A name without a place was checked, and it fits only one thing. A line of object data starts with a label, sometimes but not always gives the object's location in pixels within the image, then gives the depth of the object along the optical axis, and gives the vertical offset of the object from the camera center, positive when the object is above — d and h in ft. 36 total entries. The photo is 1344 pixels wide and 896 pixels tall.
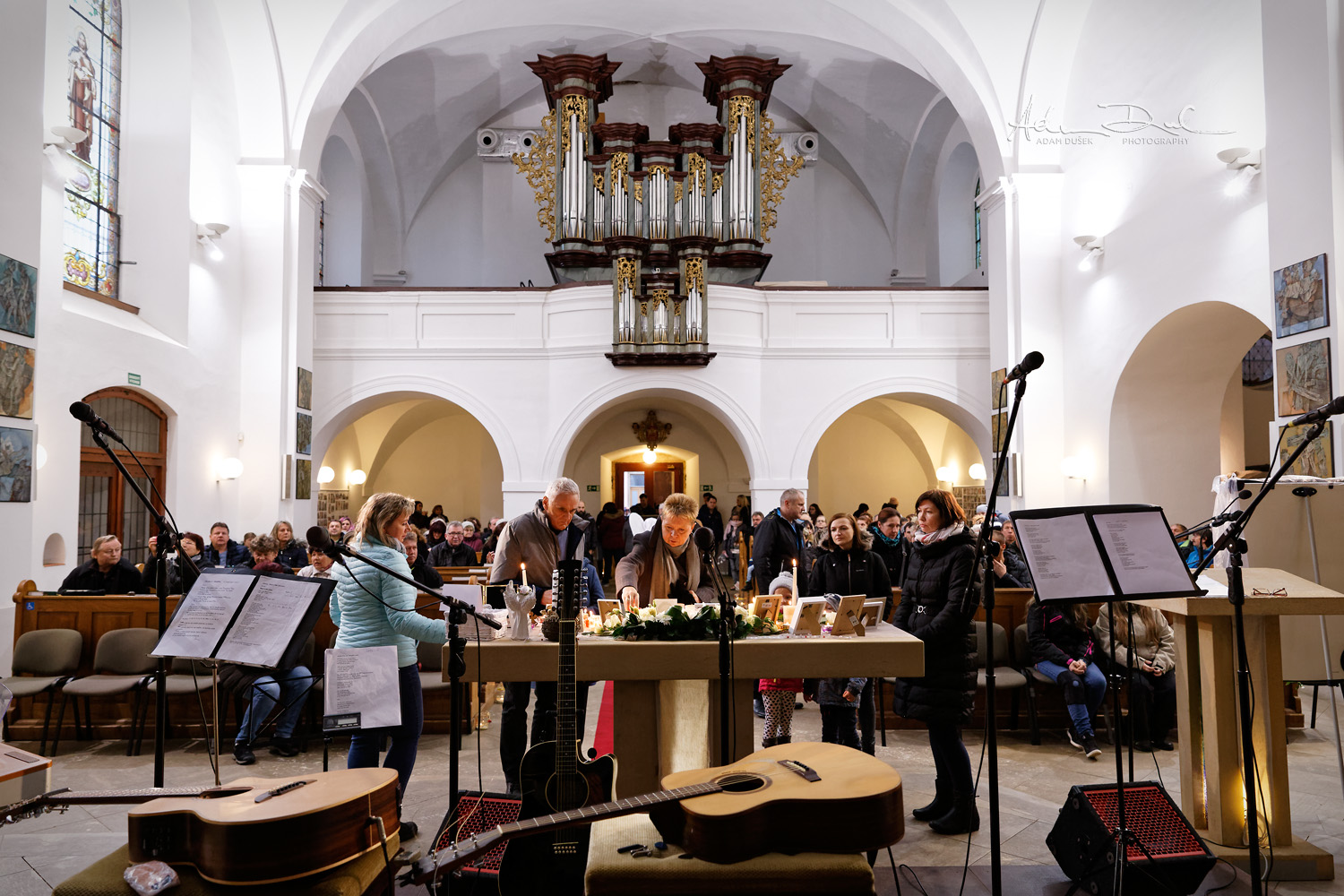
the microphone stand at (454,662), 9.57 -1.59
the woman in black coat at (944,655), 13.55 -2.19
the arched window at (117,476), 29.32 +1.14
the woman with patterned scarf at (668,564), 14.97 -0.98
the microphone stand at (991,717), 9.43 -2.12
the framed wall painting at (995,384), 38.07 +4.66
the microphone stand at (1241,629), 9.73 -1.30
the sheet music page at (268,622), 10.06 -1.23
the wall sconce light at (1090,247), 34.17 +8.97
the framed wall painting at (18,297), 23.22 +5.21
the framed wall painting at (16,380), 23.44 +3.18
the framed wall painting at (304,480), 38.14 +1.03
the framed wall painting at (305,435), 38.22 +2.85
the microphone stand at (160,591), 10.10 -0.97
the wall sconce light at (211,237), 34.30 +9.67
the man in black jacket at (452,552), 32.91 -1.62
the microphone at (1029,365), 9.38 +1.32
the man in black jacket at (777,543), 22.03 -0.94
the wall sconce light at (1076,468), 35.65 +1.16
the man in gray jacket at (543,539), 15.24 -0.56
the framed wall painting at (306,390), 38.58 +4.71
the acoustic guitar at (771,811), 8.18 -2.67
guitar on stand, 9.84 -2.99
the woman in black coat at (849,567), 17.19 -1.19
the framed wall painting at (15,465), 23.29 +1.06
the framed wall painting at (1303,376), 22.20 +2.87
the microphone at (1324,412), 9.44 +0.85
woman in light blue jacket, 12.66 -1.47
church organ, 42.39 +14.23
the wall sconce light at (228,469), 35.40 +1.41
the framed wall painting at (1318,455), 21.67 +0.95
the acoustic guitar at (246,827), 8.11 -2.76
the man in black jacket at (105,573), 22.75 -1.56
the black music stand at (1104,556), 10.06 -0.60
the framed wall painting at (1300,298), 22.26 +4.74
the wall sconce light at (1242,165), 25.32 +8.85
